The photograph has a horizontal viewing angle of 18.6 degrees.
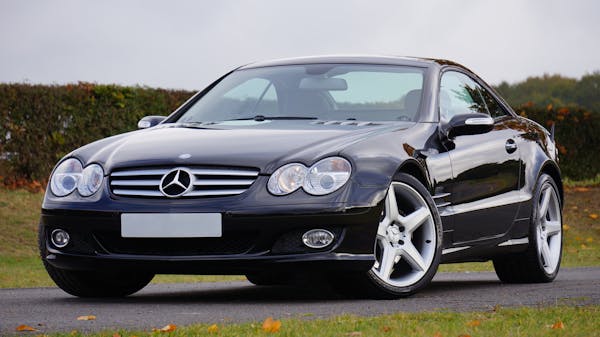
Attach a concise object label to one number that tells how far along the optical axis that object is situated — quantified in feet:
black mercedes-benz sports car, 33.35
